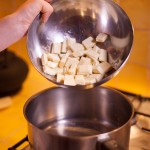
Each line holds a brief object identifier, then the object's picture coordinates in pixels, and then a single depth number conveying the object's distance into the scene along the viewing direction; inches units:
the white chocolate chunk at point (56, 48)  25.1
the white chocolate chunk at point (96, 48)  25.4
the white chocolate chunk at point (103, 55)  25.0
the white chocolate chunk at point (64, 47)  25.4
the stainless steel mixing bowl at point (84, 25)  24.9
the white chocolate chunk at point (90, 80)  23.5
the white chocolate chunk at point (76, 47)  25.3
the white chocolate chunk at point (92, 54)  25.0
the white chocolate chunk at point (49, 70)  24.0
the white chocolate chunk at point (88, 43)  25.0
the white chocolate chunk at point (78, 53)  25.3
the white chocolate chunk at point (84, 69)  24.4
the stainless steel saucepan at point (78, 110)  27.2
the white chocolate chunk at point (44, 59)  24.1
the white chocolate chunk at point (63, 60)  25.0
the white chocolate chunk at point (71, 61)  24.8
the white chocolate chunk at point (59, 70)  24.8
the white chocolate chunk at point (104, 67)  24.4
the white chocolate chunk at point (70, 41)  25.3
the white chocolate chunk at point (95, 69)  24.5
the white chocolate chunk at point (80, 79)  23.6
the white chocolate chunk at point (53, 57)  24.8
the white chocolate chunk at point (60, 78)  23.7
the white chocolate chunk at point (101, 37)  25.0
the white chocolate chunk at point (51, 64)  24.2
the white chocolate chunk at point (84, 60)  24.9
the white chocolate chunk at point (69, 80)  23.3
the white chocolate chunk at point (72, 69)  24.4
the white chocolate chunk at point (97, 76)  23.9
